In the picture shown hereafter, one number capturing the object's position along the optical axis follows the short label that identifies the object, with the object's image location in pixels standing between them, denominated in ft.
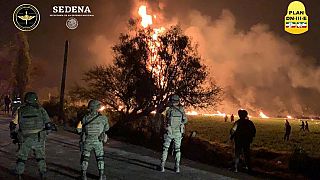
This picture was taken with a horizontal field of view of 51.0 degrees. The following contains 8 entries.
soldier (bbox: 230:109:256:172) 34.04
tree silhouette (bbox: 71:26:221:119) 76.23
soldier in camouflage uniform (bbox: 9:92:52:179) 24.40
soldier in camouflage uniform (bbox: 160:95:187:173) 30.37
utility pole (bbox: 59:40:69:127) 76.49
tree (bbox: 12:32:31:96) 151.94
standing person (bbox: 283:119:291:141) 92.13
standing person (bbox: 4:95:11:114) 94.38
